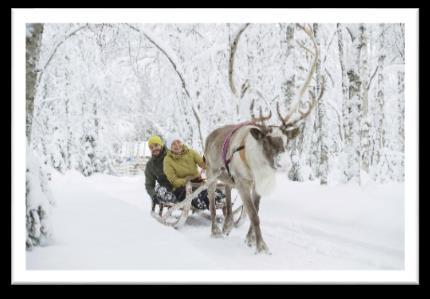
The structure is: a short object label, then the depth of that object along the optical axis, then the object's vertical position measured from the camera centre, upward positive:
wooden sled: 5.30 -0.69
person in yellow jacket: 5.67 -0.19
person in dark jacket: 5.75 -0.26
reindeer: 4.25 -0.10
